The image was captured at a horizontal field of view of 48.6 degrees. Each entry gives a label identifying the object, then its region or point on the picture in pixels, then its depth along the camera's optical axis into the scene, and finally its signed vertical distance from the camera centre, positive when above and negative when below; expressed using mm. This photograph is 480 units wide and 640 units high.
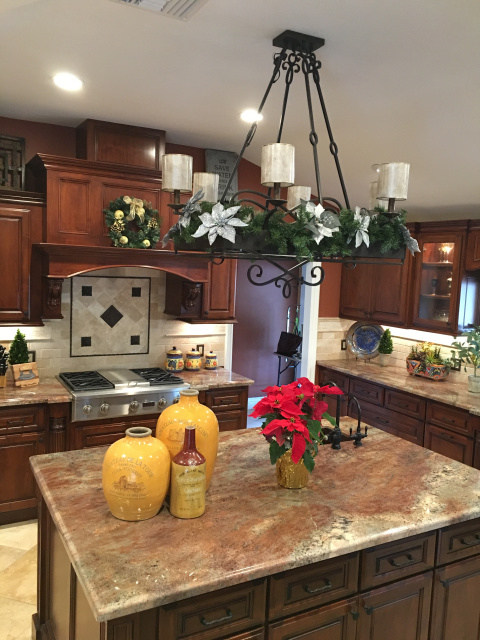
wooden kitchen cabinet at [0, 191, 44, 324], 3746 +138
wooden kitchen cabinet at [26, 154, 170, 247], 3785 +581
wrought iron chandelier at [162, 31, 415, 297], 1870 +366
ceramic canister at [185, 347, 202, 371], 4660 -772
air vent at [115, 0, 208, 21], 2227 +1133
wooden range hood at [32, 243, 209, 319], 3764 +60
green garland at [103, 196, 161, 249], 3879 +353
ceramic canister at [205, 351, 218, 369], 4777 -777
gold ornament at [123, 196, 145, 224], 3907 +468
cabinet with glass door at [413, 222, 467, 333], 4488 +52
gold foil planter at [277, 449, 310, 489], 2262 -830
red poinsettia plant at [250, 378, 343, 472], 2133 -583
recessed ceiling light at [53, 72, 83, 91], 3195 +1146
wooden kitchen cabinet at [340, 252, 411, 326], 4984 -116
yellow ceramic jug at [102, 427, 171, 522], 1866 -722
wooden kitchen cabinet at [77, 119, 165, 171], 3939 +962
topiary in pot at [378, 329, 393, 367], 5383 -660
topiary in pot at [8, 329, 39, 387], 3875 -712
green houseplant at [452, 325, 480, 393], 4297 -545
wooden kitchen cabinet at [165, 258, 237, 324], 4449 -197
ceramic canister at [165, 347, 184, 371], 4578 -761
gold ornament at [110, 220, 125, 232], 3867 +319
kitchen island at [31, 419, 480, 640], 1638 -921
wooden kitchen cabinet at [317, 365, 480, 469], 4043 -1139
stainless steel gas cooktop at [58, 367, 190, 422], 3736 -885
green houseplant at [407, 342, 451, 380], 4770 -715
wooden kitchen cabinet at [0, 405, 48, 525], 3596 -1279
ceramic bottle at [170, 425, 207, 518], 1933 -753
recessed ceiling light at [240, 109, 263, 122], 3647 +1124
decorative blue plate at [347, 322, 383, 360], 5598 -613
